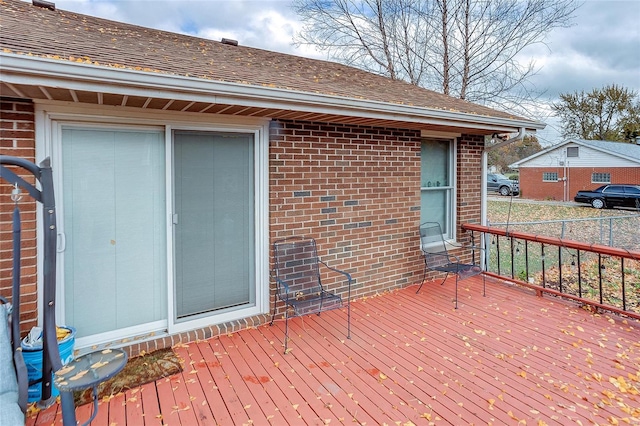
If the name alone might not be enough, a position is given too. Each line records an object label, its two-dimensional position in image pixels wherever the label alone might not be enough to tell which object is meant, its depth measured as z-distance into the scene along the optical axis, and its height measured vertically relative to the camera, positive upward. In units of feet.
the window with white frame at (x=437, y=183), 17.51 +1.42
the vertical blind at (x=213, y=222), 11.28 -0.27
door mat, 8.60 -4.03
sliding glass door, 9.88 -0.42
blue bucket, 8.21 -3.37
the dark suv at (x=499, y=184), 88.22 +6.79
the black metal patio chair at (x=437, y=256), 14.75 -1.89
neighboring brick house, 70.49 +9.11
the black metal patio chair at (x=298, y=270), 12.55 -1.98
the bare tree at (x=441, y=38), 43.42 +20.96
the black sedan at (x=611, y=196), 59.82 +2.65
